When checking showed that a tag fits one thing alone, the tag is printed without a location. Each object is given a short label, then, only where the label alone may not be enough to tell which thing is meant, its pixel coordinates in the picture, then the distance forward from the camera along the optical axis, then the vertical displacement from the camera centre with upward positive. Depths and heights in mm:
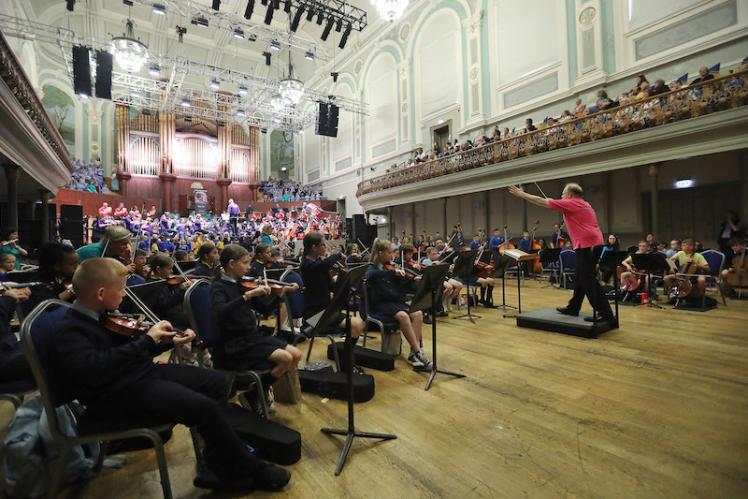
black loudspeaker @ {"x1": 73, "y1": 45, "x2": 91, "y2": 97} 11164 +5572
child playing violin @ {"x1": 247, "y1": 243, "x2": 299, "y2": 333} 3074 -256
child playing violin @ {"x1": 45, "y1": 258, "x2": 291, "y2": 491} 1558 -530
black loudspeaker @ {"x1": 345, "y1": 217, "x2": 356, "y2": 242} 18028 +1143
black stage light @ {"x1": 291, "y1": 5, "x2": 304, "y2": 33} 12691 +7985
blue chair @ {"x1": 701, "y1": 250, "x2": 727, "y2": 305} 6074 -340
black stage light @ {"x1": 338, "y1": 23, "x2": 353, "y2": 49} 14141 +8300
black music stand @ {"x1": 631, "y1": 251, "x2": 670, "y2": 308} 5801 -257
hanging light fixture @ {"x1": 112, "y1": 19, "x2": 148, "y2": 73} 12102 +6626
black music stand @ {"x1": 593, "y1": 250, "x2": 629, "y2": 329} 5090 -133
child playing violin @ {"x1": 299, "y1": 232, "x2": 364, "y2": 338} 3553 -197
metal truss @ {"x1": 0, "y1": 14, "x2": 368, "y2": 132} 14680 +7745
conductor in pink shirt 4402 +133
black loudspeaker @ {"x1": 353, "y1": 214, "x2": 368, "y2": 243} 17734 +1184
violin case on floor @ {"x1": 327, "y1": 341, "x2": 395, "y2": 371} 3570 -1029
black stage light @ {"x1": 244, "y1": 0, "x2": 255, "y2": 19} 11898 +7755
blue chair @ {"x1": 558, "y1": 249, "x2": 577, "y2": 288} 8273 -307
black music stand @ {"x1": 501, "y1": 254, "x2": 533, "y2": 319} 5486 -997
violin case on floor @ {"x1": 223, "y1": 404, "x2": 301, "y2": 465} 2096 -1032
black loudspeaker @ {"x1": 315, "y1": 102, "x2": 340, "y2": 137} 16906 +6008
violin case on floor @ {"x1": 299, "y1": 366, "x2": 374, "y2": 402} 2918 -1045
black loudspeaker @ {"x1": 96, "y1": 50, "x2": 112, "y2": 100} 11891 +5822
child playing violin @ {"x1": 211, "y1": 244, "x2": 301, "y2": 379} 2389 -547
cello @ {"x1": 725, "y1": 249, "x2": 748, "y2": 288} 6328 -477
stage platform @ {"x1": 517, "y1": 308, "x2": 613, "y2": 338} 4391 -919
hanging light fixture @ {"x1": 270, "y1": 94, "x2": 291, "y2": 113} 16409 +7337
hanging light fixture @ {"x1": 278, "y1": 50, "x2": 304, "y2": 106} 15352 +6766
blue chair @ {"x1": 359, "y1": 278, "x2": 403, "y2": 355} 3695 -724
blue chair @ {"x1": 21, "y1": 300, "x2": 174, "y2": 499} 1503 -610
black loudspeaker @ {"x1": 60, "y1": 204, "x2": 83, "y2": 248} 9266 +840
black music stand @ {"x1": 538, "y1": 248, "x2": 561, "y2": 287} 8652 -145
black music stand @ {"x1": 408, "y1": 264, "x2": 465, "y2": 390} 3131 -355
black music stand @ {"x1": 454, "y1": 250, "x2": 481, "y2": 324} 5027 -185
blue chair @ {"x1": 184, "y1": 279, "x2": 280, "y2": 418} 2430 -439
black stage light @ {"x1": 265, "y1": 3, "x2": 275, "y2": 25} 11773 +7530
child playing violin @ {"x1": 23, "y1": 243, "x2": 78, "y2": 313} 2736 -72
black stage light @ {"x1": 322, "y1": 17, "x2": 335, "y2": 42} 13541 +8221
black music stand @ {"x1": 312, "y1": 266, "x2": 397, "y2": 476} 2166 -551
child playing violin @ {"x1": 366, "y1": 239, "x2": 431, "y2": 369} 3682 -401
